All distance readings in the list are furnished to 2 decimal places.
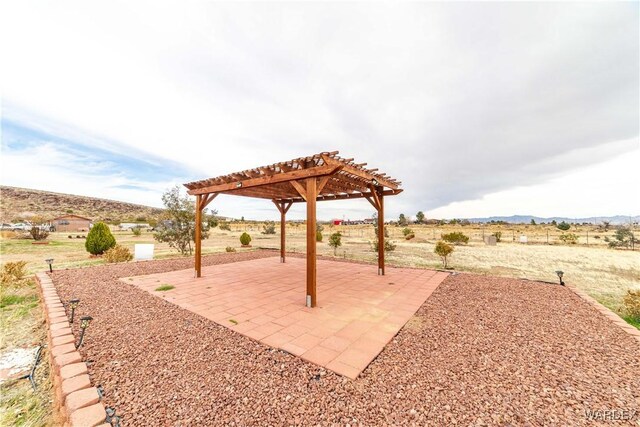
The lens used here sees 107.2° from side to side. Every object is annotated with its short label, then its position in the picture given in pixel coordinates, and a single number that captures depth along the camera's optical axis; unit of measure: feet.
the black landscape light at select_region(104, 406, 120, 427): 6.11
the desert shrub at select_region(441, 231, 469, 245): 59.85
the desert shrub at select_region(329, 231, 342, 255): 41.88
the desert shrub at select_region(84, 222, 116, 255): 36.94
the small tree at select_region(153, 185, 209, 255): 39.27
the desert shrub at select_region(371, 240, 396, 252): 42.48
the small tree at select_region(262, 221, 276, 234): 108.57
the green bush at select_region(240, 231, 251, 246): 53.69
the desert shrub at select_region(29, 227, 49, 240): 55.57
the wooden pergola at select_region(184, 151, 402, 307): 15.37
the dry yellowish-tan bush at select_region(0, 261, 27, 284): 19.63
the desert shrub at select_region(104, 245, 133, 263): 31.91
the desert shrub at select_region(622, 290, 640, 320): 14.43
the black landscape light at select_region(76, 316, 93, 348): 10.01
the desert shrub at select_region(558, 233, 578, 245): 66.80
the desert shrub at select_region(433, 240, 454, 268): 29.12
